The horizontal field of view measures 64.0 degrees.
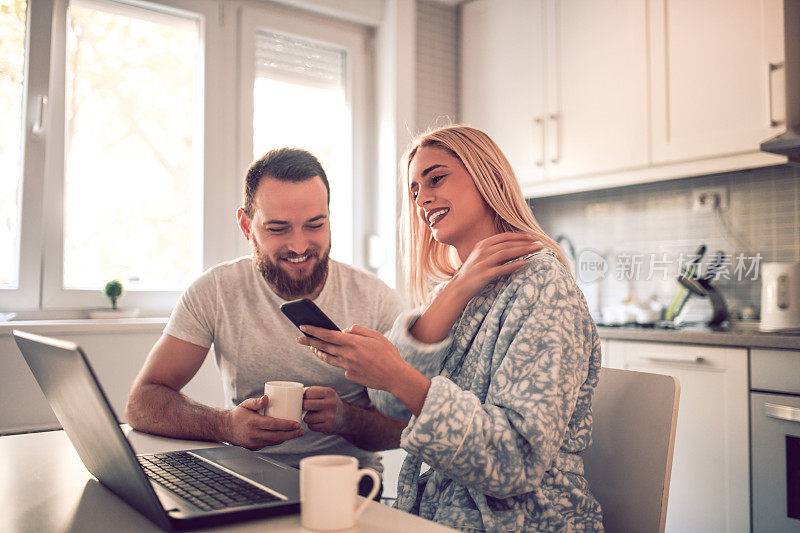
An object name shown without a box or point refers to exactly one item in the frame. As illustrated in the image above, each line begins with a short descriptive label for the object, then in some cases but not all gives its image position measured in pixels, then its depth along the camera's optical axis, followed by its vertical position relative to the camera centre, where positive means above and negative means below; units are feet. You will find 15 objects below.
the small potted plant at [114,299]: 8.19 -0.10
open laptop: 2.19 -0.78
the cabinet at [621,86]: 7.59 +2.87
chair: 3.32 -0.85
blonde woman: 2.97 -0.37
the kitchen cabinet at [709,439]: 6.82 -1.61
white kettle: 7.34 -0.02
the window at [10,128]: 7.95 +2.03
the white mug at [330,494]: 2.17 -0.69
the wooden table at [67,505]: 2.31 -0.86
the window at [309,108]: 10.05 +3.01
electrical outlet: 8.82 +1.32
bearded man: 4.79 -0.14
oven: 6.38 -1.47
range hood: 7.25 +2.61
